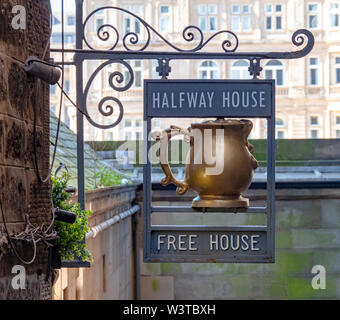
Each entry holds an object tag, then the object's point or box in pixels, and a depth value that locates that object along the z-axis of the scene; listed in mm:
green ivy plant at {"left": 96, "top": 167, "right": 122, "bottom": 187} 13236
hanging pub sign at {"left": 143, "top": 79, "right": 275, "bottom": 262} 5484
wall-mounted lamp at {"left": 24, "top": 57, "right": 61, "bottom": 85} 4902
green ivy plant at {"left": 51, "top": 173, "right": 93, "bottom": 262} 5781
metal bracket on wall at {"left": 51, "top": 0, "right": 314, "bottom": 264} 5730
